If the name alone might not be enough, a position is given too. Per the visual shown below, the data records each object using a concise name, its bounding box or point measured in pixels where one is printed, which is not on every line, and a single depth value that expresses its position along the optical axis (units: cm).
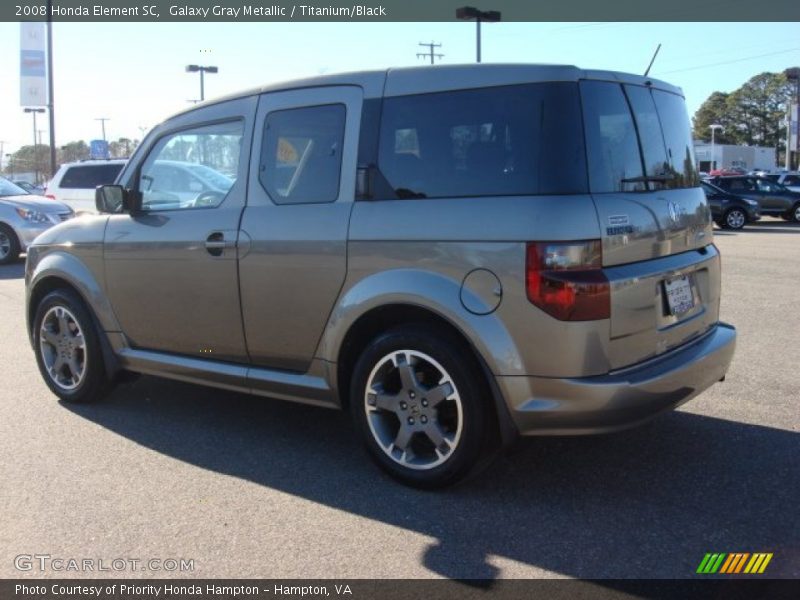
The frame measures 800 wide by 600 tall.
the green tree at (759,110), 12694
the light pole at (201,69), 4585
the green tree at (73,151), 6731
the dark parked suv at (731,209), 2344
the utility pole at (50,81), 2665
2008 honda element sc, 352
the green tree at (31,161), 6869
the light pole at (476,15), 3048
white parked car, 1780
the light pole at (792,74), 5342
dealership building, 8998
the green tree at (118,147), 5320
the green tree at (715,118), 12748
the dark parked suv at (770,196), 2533
